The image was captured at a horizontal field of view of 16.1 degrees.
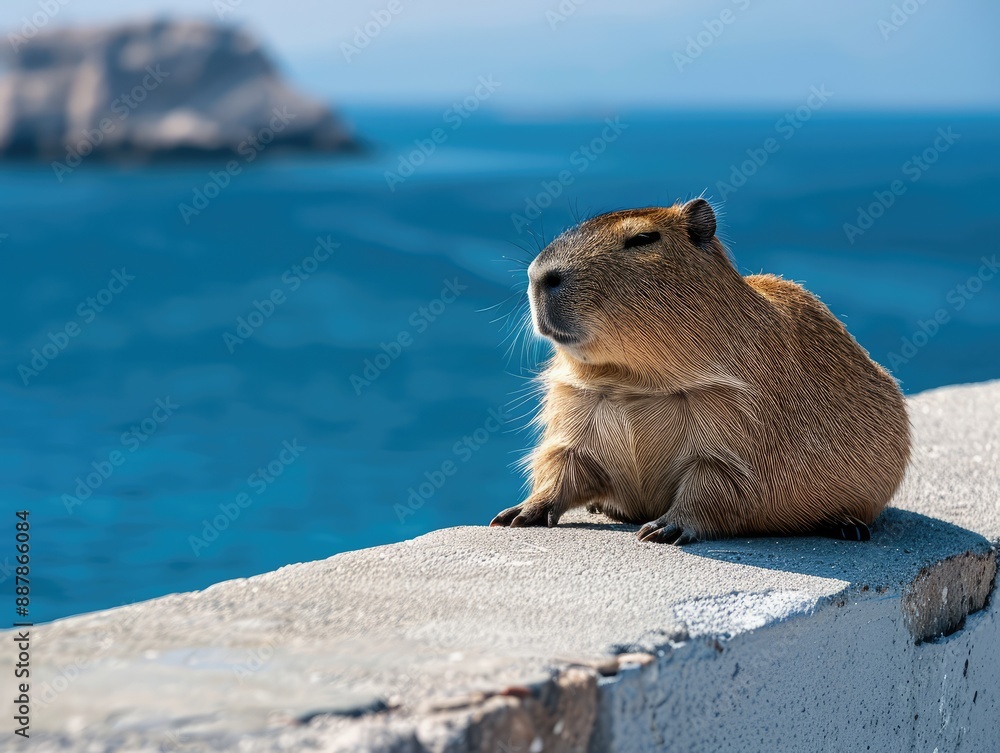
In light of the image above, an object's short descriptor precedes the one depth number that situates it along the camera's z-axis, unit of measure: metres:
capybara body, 4.26
